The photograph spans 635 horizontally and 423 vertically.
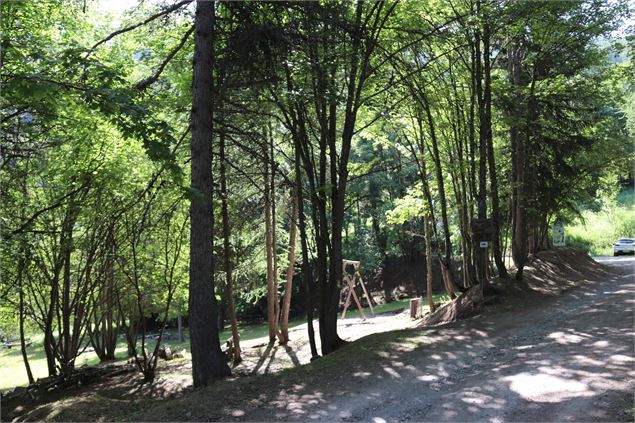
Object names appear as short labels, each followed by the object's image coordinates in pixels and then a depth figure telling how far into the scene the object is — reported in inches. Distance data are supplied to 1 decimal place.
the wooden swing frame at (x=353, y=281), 881.0
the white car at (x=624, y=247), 1440.7
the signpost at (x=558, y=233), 827.4
